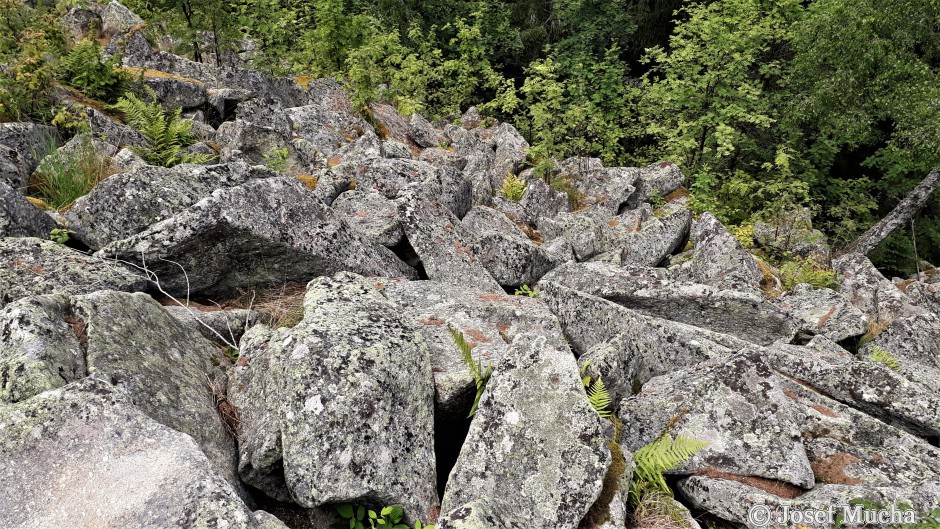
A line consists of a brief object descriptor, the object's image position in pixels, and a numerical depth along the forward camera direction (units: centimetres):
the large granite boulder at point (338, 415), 385
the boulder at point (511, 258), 873
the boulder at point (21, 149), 705
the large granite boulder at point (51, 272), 491
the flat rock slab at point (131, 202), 627
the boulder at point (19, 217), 564
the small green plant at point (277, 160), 1013
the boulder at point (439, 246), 774
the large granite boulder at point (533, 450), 388
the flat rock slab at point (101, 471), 304
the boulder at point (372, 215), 802
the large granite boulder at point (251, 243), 566
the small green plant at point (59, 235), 605
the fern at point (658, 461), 452
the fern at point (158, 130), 861
